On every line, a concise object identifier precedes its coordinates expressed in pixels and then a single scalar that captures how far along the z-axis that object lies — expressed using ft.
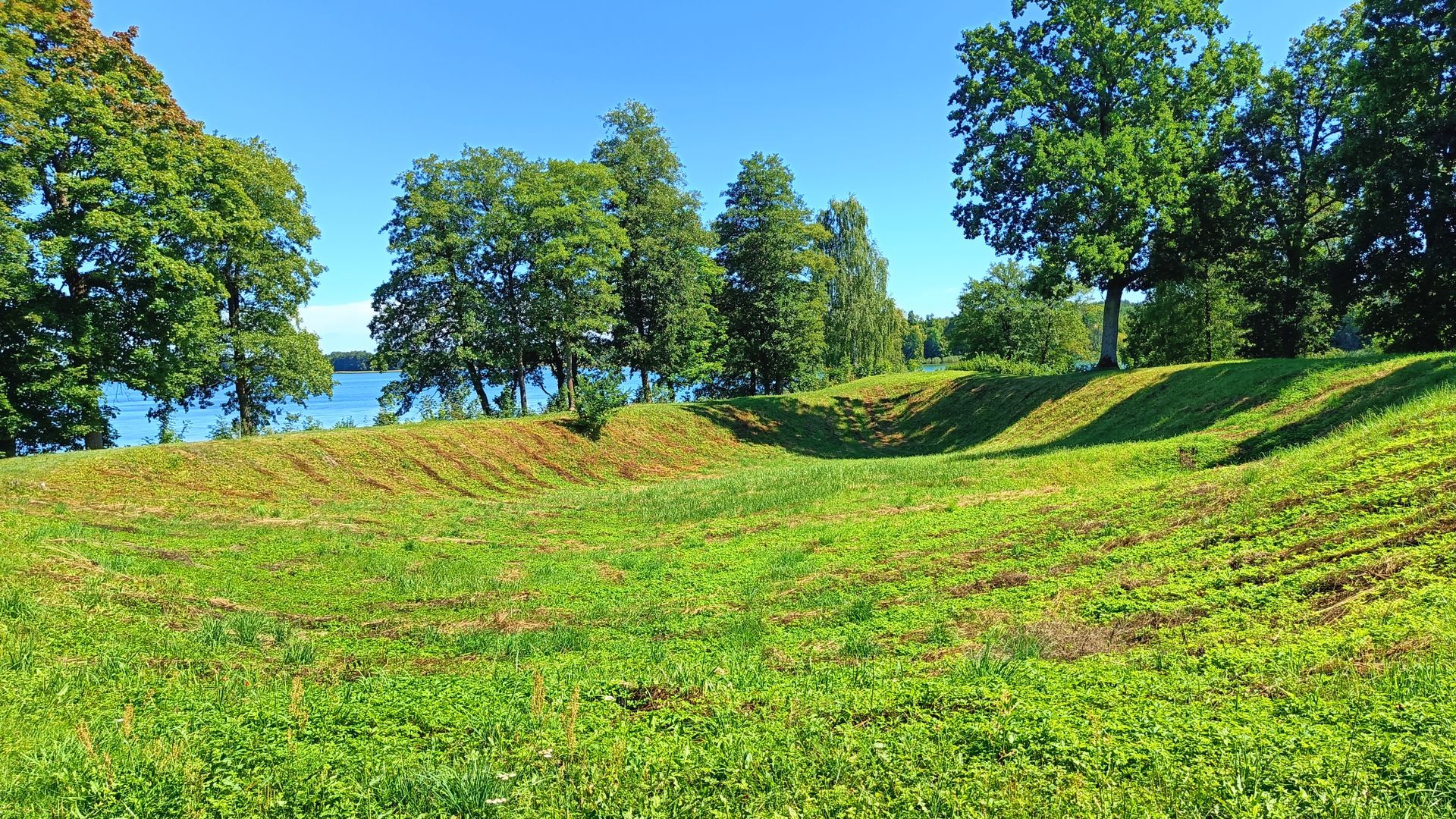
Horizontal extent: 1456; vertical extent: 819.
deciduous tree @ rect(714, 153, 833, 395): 153.48
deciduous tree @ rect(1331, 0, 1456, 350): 75.87
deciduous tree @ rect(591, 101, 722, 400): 136.46
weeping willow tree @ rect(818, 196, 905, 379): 182.50
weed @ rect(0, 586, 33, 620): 23.86
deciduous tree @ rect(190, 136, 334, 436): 84.74
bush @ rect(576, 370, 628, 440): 102.27
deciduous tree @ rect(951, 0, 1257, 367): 95.04
